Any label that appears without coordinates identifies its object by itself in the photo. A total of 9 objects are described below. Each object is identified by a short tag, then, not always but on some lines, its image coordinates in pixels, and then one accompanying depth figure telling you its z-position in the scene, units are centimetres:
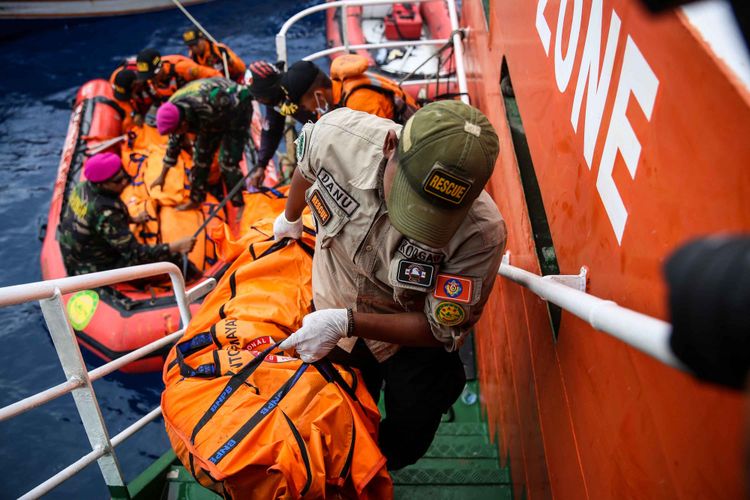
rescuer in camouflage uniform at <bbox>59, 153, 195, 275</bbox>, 473
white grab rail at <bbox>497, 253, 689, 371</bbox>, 84
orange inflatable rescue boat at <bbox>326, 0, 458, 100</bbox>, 831
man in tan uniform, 175
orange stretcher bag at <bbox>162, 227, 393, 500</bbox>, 203
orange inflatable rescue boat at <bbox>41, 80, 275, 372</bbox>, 511
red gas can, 914
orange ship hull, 103
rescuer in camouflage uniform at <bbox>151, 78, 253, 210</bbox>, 559
